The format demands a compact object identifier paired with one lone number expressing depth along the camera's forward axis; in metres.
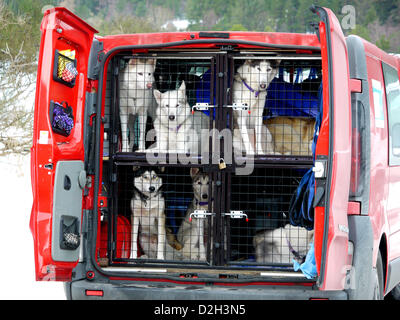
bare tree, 13.29
